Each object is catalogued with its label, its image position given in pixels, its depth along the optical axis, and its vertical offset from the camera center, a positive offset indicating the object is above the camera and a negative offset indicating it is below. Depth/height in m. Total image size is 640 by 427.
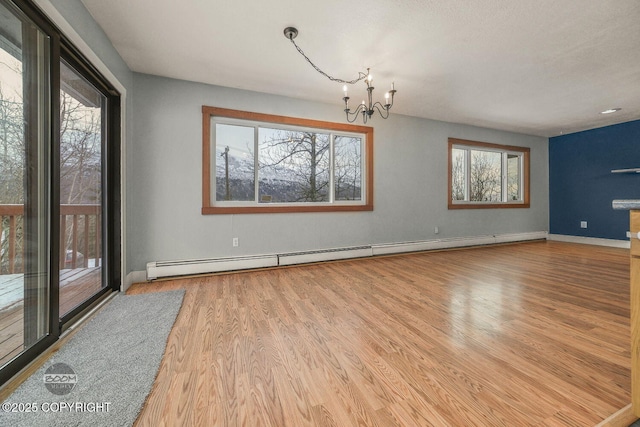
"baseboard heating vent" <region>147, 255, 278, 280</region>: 3.08 -0.66
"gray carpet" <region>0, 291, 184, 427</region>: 1.11 -0.86
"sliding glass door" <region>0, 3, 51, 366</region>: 1.36 +0.18
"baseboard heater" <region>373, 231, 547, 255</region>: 4.44 -0.58
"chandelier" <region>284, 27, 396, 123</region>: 2.33 +1.67
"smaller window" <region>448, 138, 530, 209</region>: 5.19 +0.82
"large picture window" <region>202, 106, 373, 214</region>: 3.49 +0.75
